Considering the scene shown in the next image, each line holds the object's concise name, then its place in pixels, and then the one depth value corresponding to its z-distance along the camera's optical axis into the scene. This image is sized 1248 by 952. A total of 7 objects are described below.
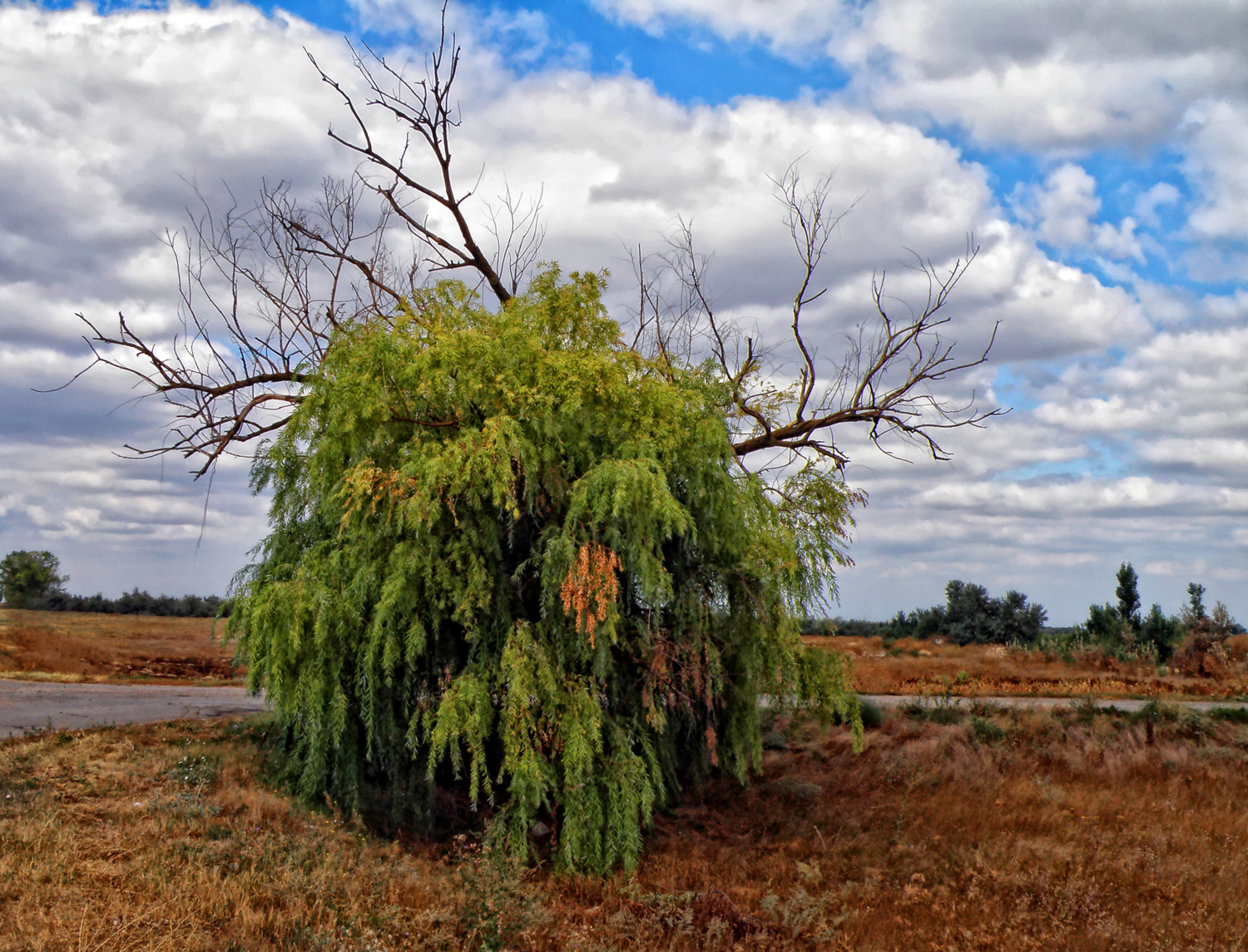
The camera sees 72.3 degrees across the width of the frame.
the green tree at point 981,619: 36.03
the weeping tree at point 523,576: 9.76
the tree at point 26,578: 51.44
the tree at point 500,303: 13.35
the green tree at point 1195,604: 28.20
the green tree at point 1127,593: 34.53
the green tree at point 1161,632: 29.17
